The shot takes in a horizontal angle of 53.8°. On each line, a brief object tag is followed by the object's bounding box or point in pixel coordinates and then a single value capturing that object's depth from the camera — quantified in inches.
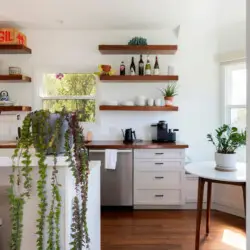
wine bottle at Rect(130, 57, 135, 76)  148.9
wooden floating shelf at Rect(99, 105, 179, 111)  146.0
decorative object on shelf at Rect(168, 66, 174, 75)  149.8
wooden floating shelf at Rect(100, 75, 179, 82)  146.0
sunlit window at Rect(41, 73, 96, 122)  157.1
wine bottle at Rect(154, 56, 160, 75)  150.1
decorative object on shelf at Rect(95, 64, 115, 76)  146.8
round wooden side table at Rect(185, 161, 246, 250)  75.8
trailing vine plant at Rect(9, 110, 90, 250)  43.2
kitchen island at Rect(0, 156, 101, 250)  45.3
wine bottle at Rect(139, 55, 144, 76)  149.6
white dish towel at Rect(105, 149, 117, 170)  126.4
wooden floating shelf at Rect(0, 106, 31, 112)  147.2
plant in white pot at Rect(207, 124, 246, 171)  84.2
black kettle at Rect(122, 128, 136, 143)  146.1
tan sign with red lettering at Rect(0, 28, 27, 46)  143.1
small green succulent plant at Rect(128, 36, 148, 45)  147.4
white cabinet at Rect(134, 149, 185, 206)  130.7
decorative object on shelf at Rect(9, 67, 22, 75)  149.3
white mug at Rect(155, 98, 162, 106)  148.5
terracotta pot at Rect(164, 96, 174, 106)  148.0
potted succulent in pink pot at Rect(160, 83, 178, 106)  148.3
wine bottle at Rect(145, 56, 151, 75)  148.8
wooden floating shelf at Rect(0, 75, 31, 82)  145.6
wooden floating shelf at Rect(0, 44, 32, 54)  143.5
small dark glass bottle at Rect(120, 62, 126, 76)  149.8
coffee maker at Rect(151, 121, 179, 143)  146.2
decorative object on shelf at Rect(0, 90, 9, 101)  151.4
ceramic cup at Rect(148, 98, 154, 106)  148.8
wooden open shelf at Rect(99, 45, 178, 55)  144.9
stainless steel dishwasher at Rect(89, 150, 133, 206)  130.6
